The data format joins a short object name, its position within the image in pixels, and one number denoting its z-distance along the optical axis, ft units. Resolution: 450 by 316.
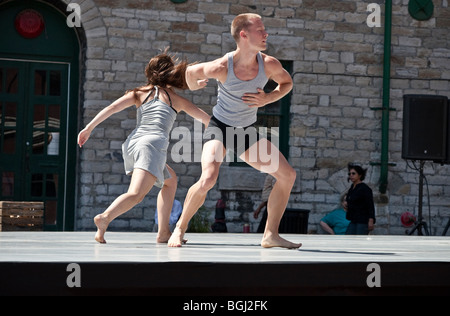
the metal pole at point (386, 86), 44.21
